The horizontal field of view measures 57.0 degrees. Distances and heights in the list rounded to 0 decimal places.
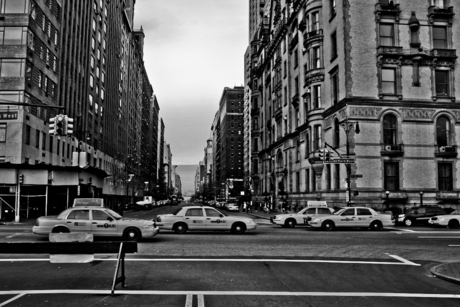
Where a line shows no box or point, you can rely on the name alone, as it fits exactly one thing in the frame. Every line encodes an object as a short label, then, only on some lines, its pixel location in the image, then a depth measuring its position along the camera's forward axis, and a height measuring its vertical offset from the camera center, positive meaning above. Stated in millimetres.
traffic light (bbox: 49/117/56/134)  19862 +2865
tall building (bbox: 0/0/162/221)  39031 +10848
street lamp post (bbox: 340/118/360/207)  34312 +5443
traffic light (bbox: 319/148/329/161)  33625 +2548
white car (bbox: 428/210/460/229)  29219 -2300
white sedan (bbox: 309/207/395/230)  26562 -2036
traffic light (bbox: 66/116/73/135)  20341 +2928
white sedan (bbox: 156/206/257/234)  22859 -1947
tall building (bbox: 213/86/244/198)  178875 +22334
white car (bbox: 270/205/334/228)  28469 -2000
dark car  31406 -2038
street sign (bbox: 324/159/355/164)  32762 +2034
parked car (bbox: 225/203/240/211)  71050 -3534
